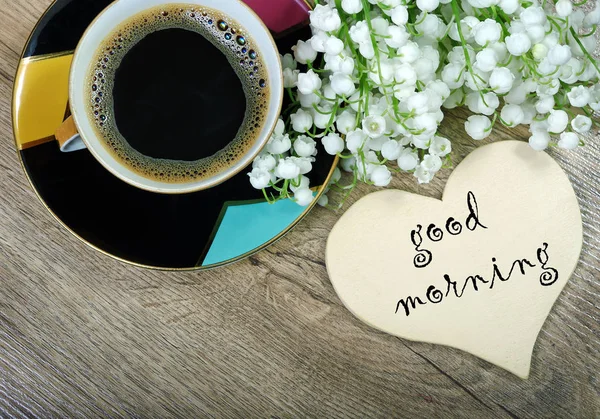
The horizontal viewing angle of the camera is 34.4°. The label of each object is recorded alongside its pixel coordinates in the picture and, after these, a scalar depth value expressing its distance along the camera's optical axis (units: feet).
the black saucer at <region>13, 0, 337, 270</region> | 1.24
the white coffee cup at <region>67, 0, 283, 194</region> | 1.15
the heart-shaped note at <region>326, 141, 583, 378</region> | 1.31
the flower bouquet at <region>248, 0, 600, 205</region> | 1.11
